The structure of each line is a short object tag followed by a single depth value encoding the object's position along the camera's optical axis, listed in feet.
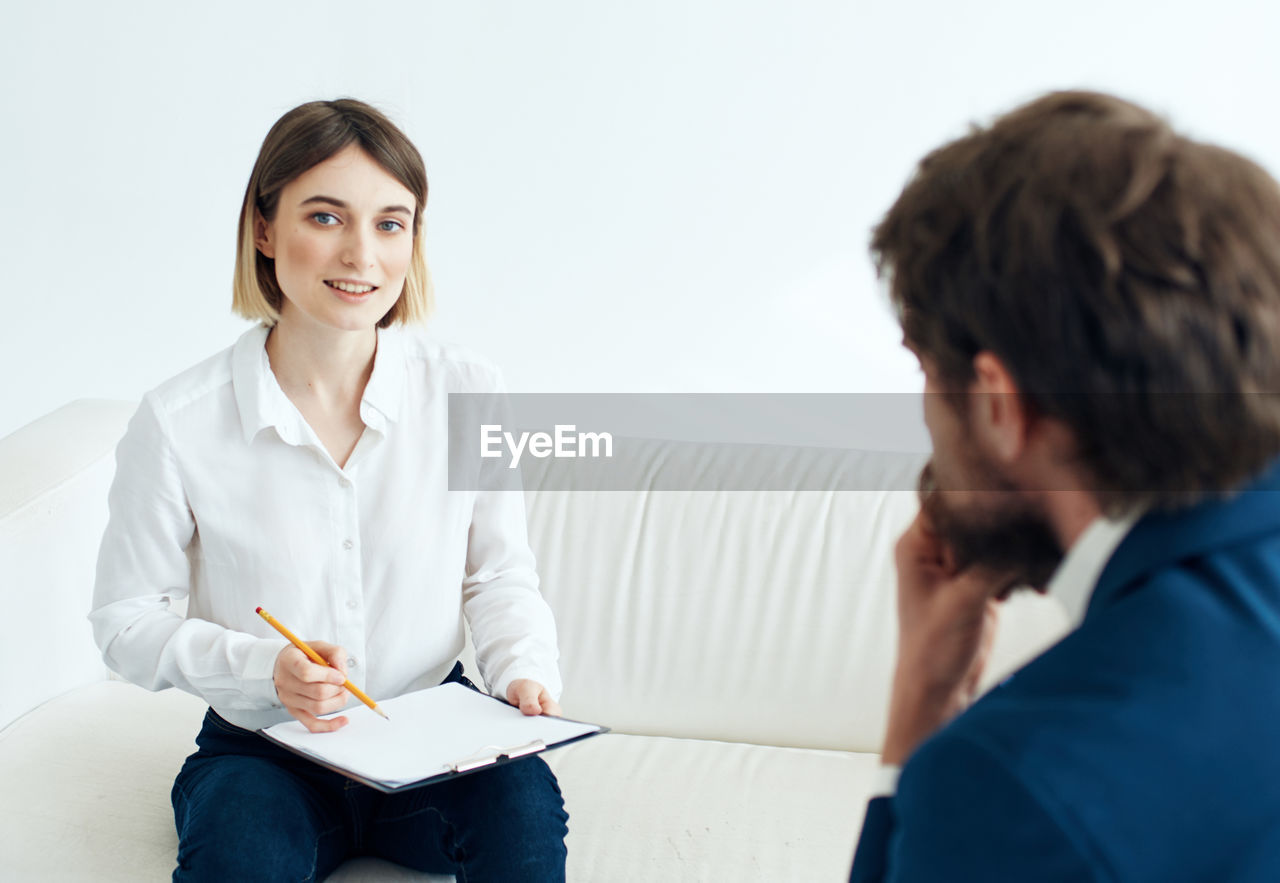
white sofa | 5.07
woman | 4.11
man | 1.84
